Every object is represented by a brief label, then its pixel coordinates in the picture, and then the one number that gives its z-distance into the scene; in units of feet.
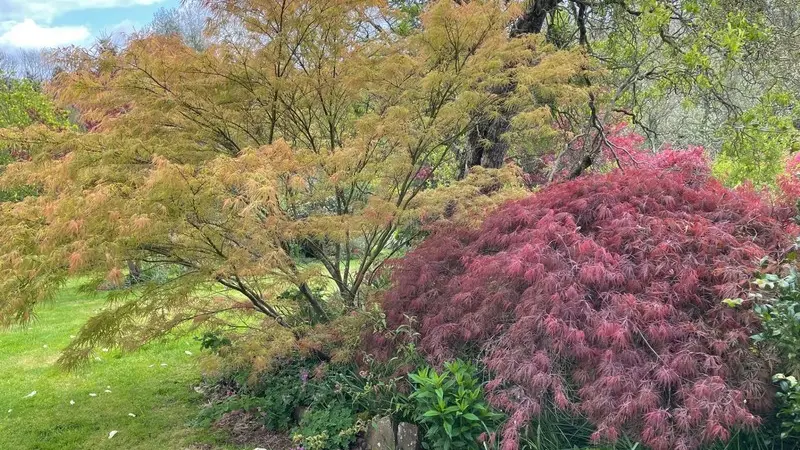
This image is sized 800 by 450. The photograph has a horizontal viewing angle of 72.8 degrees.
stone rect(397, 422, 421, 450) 10.58
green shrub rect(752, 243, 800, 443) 8.05
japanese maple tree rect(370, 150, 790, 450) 8.29
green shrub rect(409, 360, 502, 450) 9.48
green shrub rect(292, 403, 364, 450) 11.35
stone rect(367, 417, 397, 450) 10.77
